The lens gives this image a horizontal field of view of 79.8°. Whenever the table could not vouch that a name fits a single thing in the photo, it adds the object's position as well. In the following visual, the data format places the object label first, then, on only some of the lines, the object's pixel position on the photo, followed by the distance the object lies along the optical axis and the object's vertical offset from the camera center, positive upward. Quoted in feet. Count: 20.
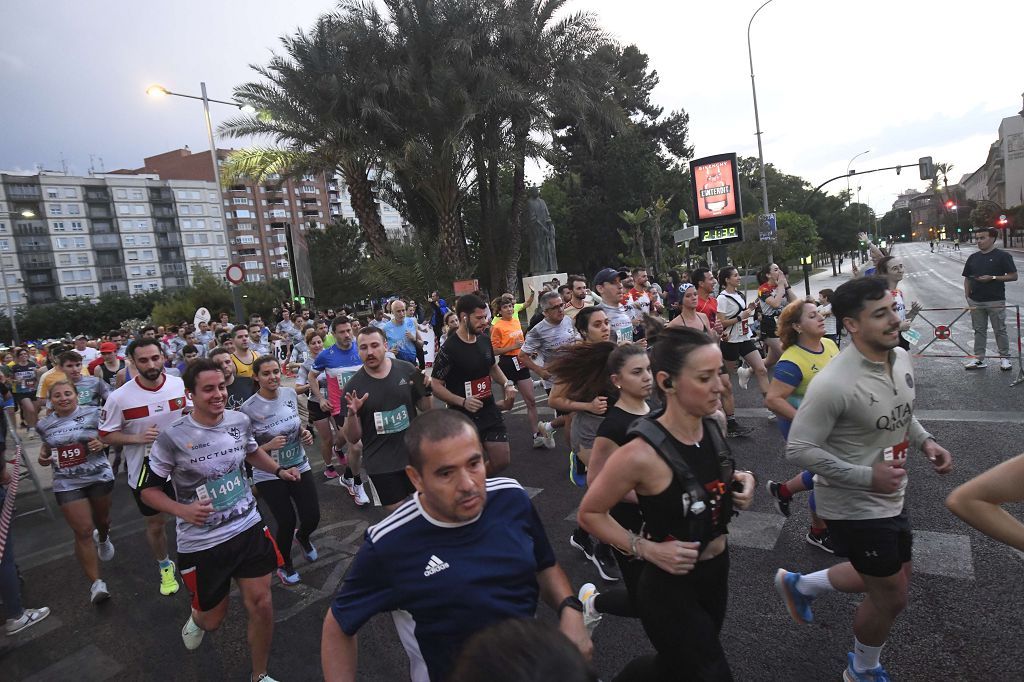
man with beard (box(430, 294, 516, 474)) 18.08 -2.57
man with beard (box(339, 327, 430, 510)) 15.16 -2.91
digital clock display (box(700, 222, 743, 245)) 76.33 +3.07
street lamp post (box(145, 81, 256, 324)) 61.93 +23.47
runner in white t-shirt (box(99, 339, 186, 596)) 15.97 -2.28
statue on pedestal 92.68 +6.47
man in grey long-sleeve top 8.95 -3.22
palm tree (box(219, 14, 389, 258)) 62.80 +20.78
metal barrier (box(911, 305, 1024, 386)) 32.60 -5.97
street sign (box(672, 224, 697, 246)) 66.63 +3.17
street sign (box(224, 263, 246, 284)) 48.88 +3.48
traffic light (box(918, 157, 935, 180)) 94.22 +10.11
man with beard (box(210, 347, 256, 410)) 24.19 -2.96
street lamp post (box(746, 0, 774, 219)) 93.55 +20.22
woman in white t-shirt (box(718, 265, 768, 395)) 25.12 -2.91
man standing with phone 28.99 -2.96
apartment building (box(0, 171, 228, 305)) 294.66 +51.16
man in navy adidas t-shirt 6.13 -2.79
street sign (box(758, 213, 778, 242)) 80.18 +3.52
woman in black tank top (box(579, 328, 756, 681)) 7.29 -3.20
